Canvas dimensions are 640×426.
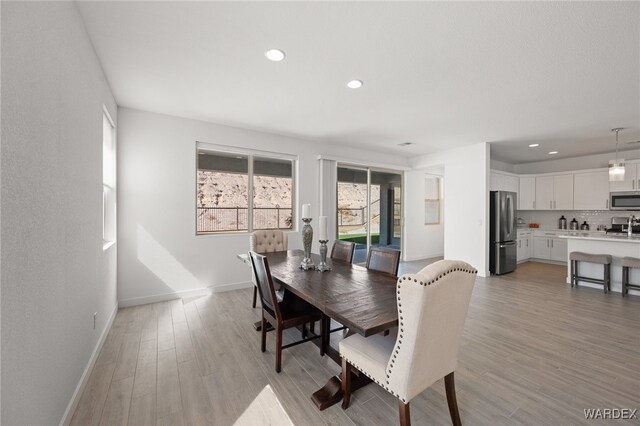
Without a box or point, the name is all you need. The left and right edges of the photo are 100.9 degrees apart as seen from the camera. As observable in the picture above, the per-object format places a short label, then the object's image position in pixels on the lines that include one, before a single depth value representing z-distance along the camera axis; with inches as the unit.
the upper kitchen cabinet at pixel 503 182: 231.8
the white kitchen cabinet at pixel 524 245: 252.7
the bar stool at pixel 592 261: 163.8
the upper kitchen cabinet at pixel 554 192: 243.6
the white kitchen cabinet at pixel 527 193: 263.6
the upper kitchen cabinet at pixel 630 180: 207.4
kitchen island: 159.3
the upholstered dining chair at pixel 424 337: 48.0
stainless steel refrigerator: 207.8
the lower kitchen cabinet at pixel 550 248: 243.4
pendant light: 159.3
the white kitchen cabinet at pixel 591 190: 224.5
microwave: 209.1
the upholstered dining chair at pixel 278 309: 81.2
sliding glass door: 231.3
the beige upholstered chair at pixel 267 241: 138.3
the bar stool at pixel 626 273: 153.4
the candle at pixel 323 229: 93.6
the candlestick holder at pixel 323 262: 99.6
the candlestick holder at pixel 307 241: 102.0
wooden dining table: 57.4
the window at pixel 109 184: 123.6
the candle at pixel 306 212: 102.2
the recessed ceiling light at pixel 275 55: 87.3
